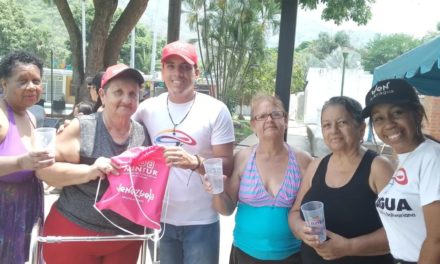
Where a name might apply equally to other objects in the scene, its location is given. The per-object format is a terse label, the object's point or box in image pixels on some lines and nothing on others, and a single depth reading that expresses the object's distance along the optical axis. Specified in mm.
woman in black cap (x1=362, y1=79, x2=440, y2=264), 1881
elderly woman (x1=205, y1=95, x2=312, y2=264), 2615
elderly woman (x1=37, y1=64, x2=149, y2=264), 2496
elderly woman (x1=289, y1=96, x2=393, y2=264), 2297
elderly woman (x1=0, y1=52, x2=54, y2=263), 2523
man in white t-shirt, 2805
